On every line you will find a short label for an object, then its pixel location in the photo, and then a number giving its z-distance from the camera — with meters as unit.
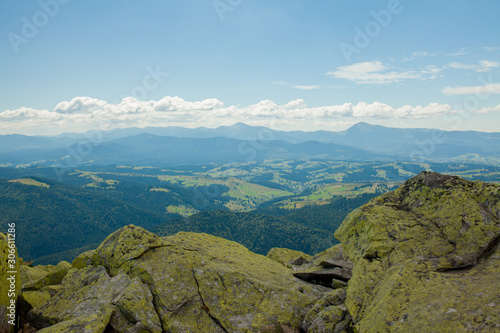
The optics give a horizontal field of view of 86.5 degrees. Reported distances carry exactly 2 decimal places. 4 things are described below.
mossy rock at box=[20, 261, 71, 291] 20.36
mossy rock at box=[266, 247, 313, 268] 28.45
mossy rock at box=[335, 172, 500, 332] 10.16
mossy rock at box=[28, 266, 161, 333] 13.34
